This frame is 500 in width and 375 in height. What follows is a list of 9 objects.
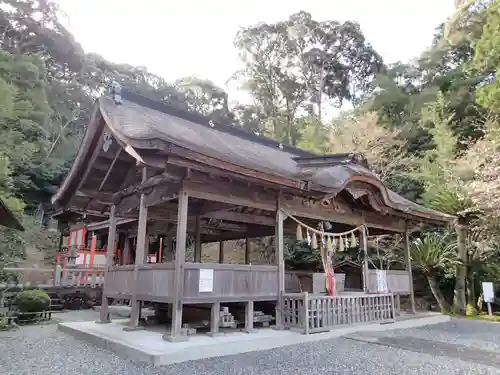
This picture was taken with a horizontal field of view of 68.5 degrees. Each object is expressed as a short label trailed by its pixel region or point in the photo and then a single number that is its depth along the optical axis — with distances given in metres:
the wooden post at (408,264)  9.40
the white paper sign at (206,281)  5.49
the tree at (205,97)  31.14
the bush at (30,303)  8.69
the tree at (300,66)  28.08
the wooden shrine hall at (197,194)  5.38
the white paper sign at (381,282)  8.42
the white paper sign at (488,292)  10.25
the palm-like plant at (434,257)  11.14
